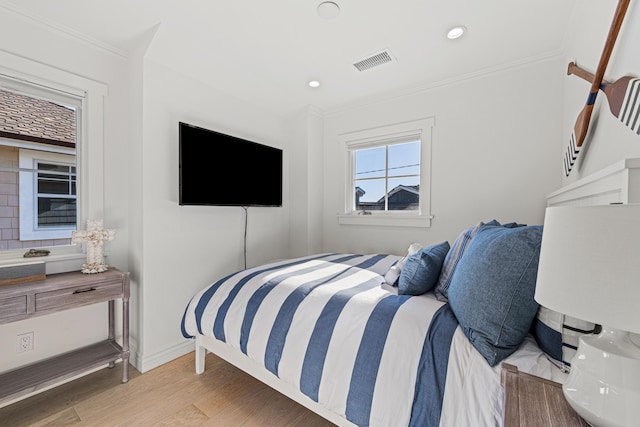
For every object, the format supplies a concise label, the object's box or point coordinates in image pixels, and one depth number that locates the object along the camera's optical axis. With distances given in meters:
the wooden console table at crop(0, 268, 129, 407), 1.52
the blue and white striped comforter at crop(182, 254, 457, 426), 1.06
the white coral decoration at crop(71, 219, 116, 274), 1.89
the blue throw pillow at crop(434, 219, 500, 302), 1.38
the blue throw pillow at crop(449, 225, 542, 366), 0.95
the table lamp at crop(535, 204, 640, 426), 0.45
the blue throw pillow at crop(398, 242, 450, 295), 1.41
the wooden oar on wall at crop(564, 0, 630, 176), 1.02
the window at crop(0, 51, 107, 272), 1.79
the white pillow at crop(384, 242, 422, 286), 1.61
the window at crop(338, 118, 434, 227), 2.77
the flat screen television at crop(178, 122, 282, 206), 2.29
